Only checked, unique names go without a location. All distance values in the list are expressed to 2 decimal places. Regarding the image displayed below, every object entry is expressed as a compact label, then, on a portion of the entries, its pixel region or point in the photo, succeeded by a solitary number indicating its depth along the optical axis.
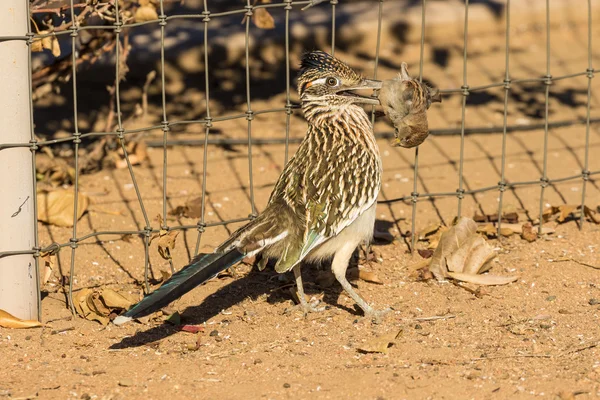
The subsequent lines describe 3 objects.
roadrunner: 11.45
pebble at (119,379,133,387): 9.98
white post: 10.94
